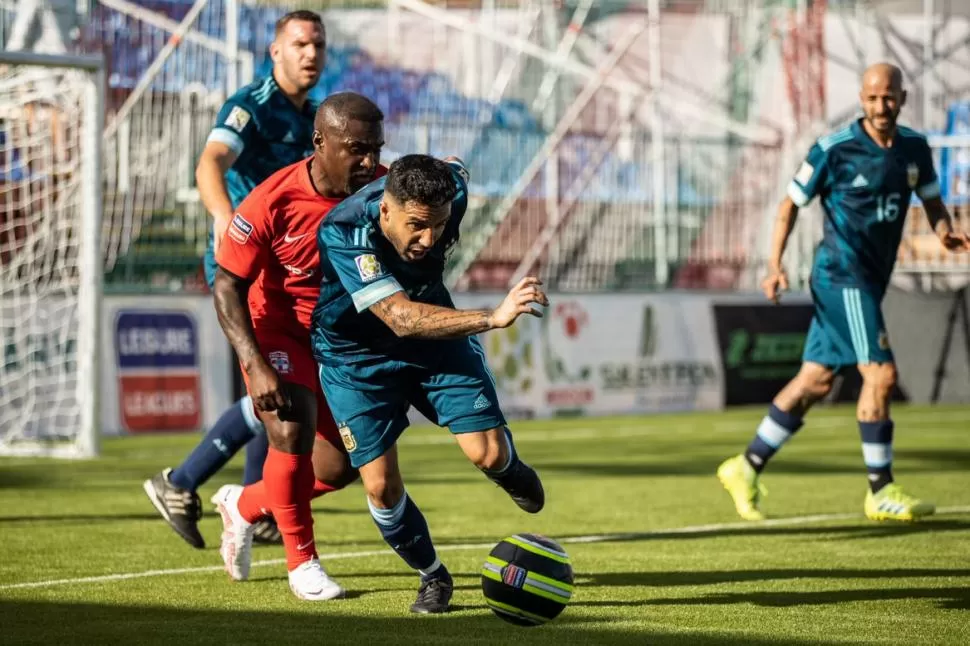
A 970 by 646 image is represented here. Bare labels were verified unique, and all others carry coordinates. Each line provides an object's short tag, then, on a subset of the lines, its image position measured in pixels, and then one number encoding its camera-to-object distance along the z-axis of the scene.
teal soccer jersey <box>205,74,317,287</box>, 14.87
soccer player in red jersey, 11.67
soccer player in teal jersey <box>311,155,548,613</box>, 10.87
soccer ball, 10.39
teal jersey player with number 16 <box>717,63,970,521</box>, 17.36
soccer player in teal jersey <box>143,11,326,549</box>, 14.27
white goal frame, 24.62
